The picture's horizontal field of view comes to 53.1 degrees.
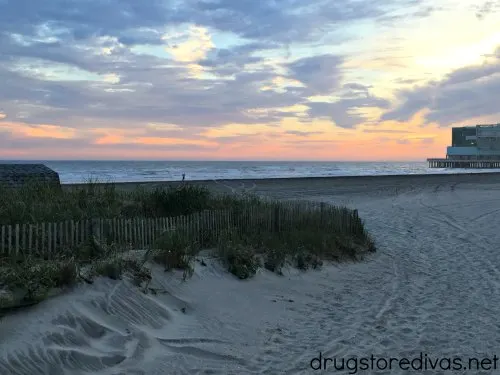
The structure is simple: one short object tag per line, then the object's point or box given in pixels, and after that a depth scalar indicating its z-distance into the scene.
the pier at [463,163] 98.38
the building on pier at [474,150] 101.81
